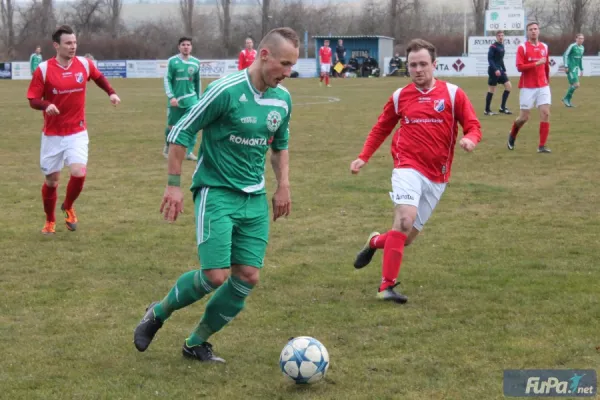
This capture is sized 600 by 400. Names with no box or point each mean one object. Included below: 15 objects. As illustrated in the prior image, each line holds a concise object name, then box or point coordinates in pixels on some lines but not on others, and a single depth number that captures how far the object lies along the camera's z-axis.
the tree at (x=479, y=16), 69.75
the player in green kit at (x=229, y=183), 4.82
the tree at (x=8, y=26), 66.12
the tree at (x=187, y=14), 72.06
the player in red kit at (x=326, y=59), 36.22
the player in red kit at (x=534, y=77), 14.02
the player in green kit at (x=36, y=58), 37.88
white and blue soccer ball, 4.70
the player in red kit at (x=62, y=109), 8.62
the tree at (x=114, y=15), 71.38
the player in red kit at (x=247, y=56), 23.95
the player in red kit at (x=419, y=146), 6.39
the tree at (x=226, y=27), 70.00
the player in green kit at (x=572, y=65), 23.42
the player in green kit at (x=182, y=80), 13.80
